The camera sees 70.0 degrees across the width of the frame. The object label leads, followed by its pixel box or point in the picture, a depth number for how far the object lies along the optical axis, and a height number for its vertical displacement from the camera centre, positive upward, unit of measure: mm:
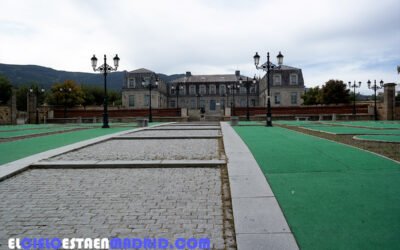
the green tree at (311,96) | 82312 +5620
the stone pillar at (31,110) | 38769 +1037
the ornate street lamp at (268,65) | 20000 +3869
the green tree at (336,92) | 68625 +5605
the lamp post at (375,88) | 35306 +3374
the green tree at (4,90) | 74375 +7290
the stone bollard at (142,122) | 23698 -484
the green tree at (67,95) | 71125 +5808
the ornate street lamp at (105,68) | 21641 +3892
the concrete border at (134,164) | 6629 -1104
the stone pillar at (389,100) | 34438 +1822
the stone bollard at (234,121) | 24377 -425
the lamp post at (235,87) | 45941 +5537
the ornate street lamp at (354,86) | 40025 +4116
